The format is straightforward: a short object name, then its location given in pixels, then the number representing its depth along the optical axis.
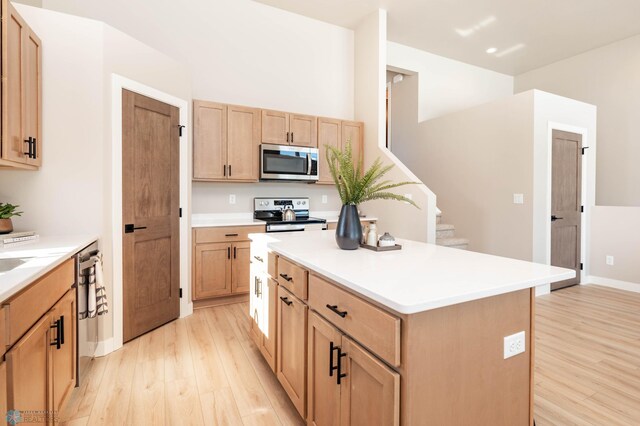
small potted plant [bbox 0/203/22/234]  2.10
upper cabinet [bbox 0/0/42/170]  1.91
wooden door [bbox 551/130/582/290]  4.36
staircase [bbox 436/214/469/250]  4.45
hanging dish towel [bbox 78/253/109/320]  2.18
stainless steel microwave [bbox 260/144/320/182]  4.02
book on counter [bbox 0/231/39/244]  1.93
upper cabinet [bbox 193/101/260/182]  3.71
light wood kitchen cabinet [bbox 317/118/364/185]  4.46
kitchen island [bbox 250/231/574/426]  1.02
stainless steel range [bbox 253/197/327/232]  3.92
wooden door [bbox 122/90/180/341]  2.69
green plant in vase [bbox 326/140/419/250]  1.83
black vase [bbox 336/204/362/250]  1.83
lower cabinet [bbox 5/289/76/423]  1.14
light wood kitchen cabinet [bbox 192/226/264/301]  3.49
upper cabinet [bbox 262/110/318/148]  4.09
